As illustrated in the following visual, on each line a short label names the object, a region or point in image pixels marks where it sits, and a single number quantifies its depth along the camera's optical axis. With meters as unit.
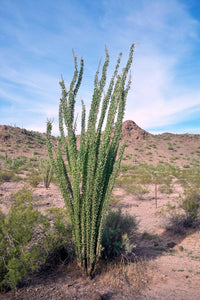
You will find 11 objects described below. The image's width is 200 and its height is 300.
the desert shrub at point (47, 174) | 14.05
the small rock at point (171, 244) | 6.14
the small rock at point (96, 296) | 3.35
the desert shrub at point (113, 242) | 4.61
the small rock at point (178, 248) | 5.92
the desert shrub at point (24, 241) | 3.50
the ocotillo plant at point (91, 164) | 4.00
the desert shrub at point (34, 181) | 14.35
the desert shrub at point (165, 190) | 14.15
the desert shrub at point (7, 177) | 15.52
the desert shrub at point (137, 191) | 12.77
